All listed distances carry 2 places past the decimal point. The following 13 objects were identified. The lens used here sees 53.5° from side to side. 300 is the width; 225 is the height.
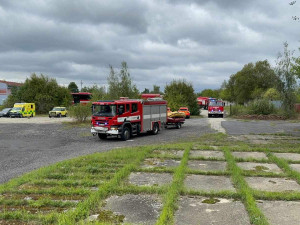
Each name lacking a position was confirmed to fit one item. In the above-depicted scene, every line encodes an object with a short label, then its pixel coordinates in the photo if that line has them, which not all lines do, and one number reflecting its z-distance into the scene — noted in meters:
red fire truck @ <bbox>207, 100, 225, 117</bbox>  38.56
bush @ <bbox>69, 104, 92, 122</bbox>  27.77
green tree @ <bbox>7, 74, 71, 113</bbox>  48.56
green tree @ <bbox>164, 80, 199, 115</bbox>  40.77
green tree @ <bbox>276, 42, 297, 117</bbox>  33.41
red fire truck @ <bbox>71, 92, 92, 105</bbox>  53.83
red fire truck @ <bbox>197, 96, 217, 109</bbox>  67.68
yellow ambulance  38.84
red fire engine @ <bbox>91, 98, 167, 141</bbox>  15.85
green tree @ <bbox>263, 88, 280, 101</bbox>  44.49
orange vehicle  36.37
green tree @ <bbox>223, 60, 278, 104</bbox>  63.06
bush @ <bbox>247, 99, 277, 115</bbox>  35.09
